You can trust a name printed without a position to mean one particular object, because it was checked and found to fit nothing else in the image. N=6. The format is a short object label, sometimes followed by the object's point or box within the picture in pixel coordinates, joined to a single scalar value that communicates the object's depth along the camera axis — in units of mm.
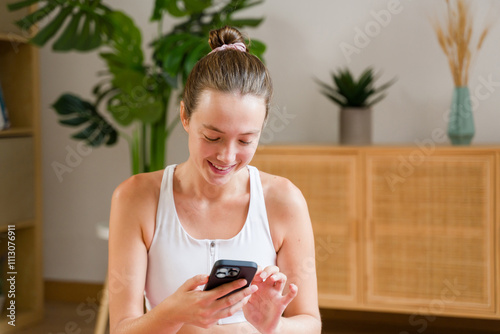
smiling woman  2568
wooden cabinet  5363
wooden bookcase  6500
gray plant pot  5875
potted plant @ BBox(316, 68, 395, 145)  5855
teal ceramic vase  5633
